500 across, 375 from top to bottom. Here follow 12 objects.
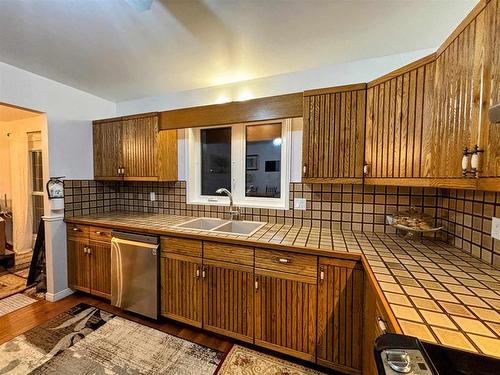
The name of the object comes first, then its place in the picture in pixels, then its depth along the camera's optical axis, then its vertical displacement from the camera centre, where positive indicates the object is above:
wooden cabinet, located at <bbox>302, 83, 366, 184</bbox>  1.71 +0.36
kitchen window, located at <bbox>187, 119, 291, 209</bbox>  2.33 +0.17
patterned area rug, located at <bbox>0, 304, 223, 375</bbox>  1.60 -1.35
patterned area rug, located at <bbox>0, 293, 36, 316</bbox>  2.26 -1.33
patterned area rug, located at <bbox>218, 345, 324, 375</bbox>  1.58 -1.36
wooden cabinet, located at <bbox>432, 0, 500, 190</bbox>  0.87 +0.40
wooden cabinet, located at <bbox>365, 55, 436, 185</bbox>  1.39 +0.38
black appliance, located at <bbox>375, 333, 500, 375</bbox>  0.55 -0.47
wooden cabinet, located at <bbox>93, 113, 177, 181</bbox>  2.47 +0.33
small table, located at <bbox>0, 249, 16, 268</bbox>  3.18 -1.19
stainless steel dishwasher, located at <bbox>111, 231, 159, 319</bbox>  2.03 -0.89
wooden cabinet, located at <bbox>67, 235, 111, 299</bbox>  2.34 -0.95
